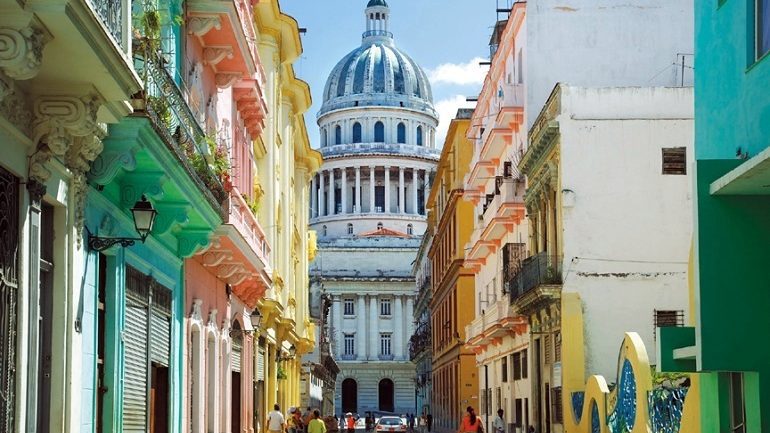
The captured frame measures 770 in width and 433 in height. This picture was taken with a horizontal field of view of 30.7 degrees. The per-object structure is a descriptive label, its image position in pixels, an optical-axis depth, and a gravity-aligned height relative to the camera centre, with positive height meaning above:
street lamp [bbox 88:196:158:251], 13.34 +1.45
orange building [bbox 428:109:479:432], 56.41 +3.53
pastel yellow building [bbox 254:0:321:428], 32.84 +4.63
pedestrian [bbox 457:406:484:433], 28.48 -1.14
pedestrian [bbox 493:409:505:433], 40.22 -1.59
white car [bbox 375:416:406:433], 57.31 -2.33
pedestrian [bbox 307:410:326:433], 31.55 -1.29
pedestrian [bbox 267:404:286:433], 29.66 -1.10
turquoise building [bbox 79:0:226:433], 13.05 +1.49
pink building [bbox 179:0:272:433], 19.69 +2.13
